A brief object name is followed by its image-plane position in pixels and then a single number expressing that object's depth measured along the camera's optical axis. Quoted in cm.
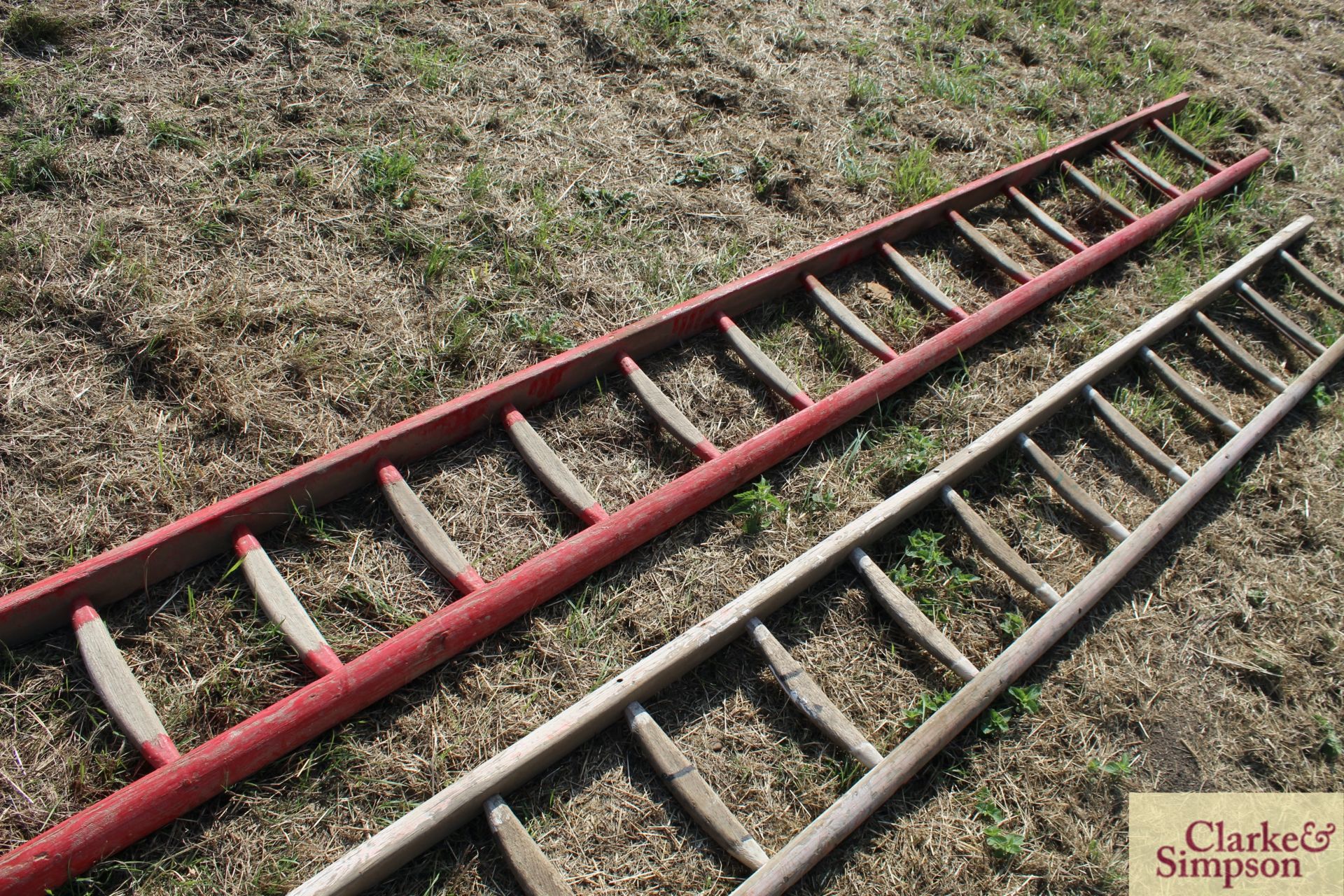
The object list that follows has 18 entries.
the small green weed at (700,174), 463
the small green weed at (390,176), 414
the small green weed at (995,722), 304
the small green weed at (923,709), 303
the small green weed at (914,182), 483
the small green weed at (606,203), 437
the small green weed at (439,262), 389
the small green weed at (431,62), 468
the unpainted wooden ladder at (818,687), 251
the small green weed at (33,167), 375
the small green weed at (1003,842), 280
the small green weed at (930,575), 337
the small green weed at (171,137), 405
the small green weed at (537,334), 380
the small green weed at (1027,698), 310
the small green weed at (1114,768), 303
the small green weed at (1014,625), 326
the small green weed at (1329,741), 322
